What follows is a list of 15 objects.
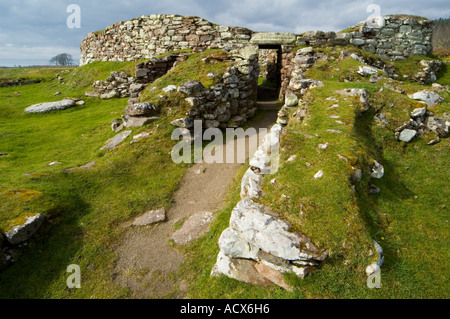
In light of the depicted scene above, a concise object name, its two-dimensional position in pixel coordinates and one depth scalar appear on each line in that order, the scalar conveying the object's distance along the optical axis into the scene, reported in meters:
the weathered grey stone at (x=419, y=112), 11.62
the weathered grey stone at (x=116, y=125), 16.55
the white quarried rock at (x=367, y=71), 16.54
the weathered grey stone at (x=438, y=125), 11.12
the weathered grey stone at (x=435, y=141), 10.92
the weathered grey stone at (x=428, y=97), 12.79
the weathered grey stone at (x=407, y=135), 11.14
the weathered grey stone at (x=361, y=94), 12.27
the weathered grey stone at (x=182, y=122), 15.49
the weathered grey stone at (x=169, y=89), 16.96
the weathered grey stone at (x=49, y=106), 22.28
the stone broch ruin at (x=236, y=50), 16.30
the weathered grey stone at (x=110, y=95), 24.31
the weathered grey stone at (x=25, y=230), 8.04
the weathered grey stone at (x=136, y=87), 22.92
